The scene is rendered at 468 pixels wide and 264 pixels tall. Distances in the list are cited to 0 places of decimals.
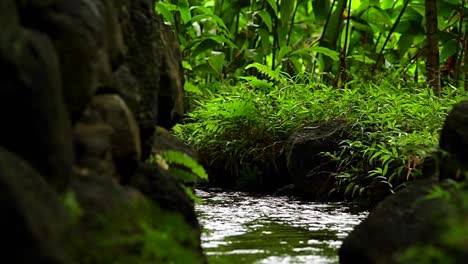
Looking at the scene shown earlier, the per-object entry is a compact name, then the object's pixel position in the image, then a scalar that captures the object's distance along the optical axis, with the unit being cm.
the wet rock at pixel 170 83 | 813
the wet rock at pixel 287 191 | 1327
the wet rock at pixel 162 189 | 638
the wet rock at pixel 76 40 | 499
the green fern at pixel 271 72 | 1485
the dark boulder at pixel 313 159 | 1257
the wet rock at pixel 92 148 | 540
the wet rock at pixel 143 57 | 674
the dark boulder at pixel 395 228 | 592
